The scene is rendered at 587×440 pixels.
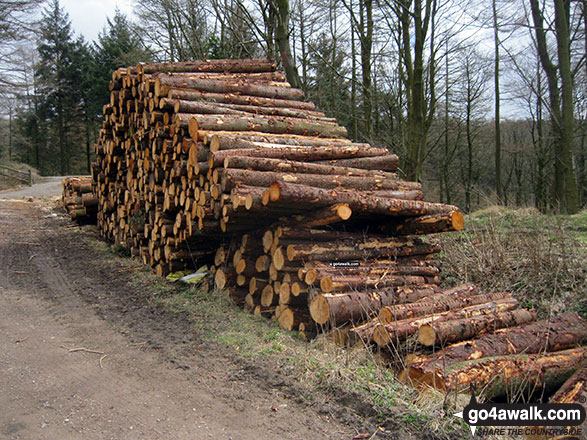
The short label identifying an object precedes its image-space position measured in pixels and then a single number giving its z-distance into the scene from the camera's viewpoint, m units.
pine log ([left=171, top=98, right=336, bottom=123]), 7.81
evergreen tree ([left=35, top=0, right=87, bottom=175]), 38.34
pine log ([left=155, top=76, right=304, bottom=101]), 8.23
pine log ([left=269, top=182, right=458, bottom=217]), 5.34
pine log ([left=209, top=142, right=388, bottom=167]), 6.52
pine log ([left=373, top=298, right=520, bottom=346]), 4.73
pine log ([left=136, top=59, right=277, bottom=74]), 9.23
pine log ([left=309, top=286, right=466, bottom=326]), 5.15
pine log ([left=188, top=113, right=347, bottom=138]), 7.53
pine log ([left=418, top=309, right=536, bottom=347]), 4.58
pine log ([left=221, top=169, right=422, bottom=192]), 6.07
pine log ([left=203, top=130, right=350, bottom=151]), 6.79
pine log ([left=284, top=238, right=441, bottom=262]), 5.73
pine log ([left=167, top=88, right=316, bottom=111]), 8.16
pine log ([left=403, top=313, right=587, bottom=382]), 4.32
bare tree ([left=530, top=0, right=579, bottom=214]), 14.38
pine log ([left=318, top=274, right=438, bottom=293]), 5.38
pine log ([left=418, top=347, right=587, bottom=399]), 4.07
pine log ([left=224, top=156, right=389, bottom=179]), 6.29
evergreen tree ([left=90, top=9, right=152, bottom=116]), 35.16
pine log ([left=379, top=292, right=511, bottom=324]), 5.00
